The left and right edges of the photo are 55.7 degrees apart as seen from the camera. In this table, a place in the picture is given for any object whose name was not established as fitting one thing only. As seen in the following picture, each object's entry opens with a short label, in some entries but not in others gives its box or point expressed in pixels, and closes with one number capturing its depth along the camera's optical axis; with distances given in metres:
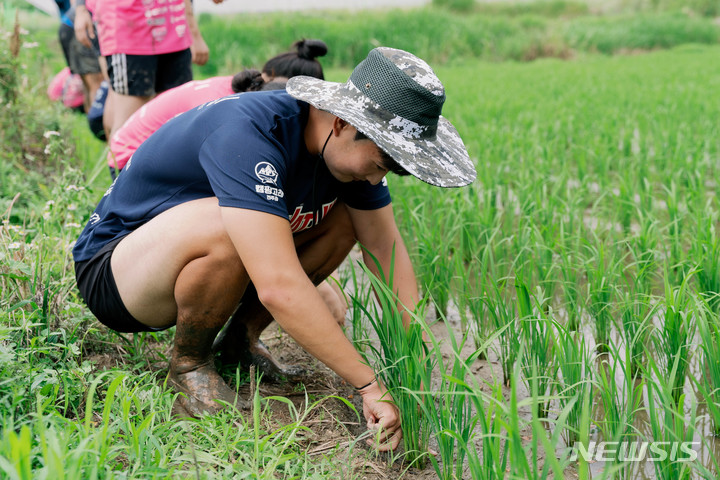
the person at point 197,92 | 2.65
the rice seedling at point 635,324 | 1.88
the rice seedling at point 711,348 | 1.65
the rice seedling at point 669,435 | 1.37
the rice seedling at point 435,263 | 2.45
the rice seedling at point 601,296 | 2.11
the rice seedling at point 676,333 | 1.77
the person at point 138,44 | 3.40
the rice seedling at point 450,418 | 1.51
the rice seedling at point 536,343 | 1.78
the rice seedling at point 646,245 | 2.33
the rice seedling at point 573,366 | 1.63
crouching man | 1.55
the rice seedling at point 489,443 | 1.29
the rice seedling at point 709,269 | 2.09
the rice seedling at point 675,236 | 2.29
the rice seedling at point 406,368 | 1.61
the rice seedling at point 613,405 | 1.50
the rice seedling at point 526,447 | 1.13
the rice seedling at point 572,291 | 2.21
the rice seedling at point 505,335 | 1.89
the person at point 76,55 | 5.48
